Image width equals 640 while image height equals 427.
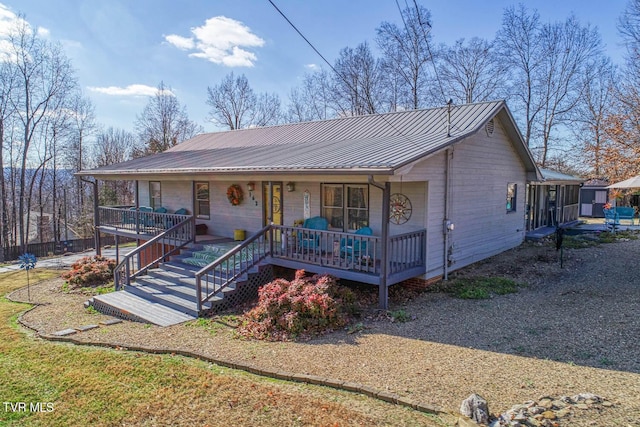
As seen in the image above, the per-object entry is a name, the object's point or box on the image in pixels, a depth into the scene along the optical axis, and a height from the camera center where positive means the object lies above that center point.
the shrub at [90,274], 14.92 -3.07
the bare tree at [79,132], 35.25 +4.82
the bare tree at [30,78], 30.14 +8.16
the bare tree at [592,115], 28.17 +5.27
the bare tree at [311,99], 36.62 +7.92
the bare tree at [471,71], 32.38 +8.96
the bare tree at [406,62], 29.23 +9.17
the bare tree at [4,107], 29.81 +5.73
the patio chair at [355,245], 10.53 -1.43
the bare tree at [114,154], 39.28 +3.53
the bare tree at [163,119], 40.53 +6.61
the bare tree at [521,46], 32.16 +10.81
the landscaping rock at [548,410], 4.41 -2.43
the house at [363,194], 9.97 -0.18
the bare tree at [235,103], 41.38 +8.36
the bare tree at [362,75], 33.41 +8.89
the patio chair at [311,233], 10.60 -1.17
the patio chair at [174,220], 15.20 -1.15
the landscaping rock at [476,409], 4.65 -2.47
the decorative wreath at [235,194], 14.74 -0.21
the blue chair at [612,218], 20.24 -1.50
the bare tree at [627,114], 16.42 +3.56
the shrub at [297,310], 8.31 -2.50
